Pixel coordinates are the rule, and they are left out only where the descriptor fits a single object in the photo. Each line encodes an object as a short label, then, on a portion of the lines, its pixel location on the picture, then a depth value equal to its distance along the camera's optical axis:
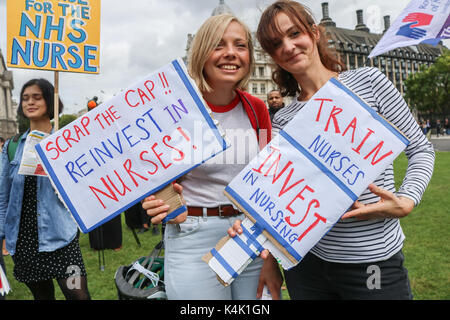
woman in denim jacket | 2.45
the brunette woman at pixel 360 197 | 1.32
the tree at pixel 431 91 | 43.74
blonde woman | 1.52
